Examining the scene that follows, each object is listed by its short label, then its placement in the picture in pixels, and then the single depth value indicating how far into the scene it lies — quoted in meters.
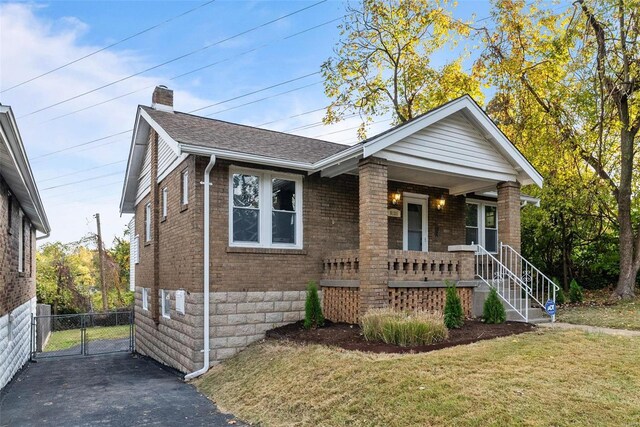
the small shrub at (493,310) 9.71
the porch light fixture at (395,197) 12.63
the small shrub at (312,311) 10.08
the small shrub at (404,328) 7.94
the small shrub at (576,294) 14.53
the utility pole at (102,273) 30.00
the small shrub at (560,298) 14.13
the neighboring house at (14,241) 7.67
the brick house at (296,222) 9.80
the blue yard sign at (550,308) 10.02
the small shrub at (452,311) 9.20
